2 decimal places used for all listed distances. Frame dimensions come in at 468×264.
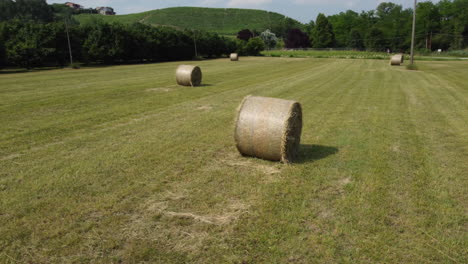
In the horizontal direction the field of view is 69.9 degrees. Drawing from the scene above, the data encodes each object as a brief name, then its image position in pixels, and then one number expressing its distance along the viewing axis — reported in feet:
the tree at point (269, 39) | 414.21
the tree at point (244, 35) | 390.21
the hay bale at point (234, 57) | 199.11
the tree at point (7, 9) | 334.67
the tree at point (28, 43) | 133.69
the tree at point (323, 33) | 422.82
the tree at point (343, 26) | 445.78
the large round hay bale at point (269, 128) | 23.62
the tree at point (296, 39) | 437.99
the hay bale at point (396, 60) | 130.51
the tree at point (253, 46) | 282.77
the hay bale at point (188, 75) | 68.39
